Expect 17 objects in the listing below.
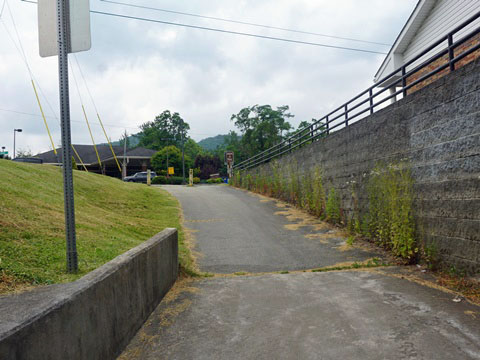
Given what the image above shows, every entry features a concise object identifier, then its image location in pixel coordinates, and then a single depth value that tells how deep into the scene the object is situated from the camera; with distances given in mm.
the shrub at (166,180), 36844
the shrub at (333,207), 9977
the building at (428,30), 10039
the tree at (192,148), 82000
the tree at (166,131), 75438
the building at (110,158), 41438
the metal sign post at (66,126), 3891
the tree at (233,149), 61875
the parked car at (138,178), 34969
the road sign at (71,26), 3979
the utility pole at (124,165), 40581
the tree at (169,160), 46038
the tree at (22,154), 45469
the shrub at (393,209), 6273
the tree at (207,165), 57500
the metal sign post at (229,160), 28509
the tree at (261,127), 53656
